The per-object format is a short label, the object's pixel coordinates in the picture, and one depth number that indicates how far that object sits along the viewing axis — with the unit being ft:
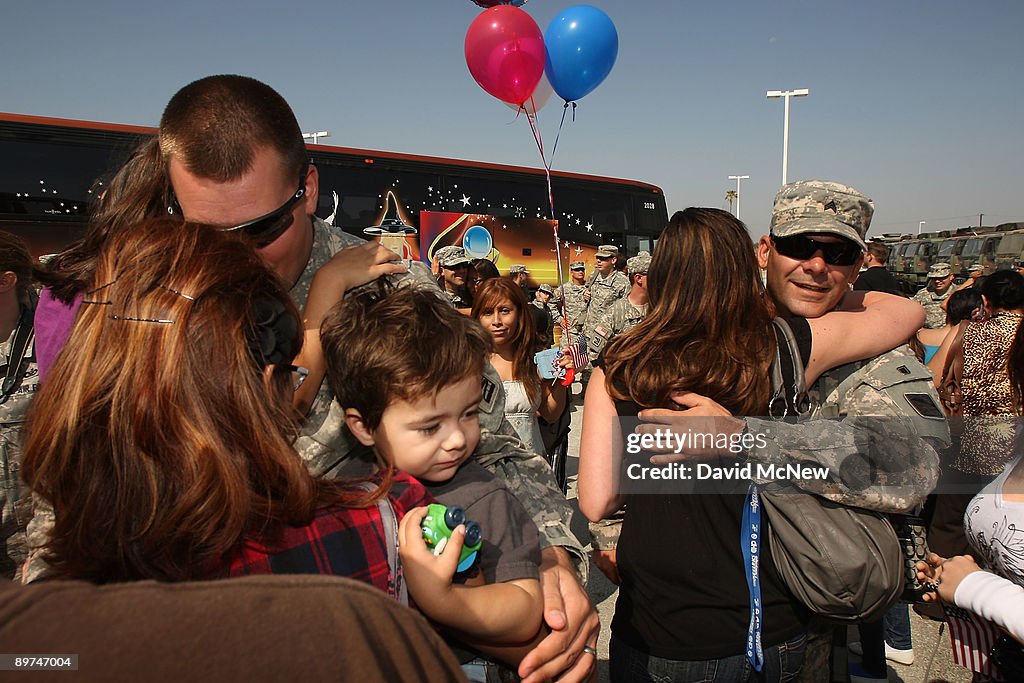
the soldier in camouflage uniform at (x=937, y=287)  30.20
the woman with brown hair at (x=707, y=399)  5.37
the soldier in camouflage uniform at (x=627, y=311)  21.49
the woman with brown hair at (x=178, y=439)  2.68
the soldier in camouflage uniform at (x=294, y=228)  4.39
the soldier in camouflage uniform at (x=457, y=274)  17.49
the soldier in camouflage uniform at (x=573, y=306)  31.81
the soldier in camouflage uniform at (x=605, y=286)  28.96
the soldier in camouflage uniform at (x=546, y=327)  17.46
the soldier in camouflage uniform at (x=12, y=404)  7.98
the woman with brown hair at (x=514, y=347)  13.44
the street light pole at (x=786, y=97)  60.75
